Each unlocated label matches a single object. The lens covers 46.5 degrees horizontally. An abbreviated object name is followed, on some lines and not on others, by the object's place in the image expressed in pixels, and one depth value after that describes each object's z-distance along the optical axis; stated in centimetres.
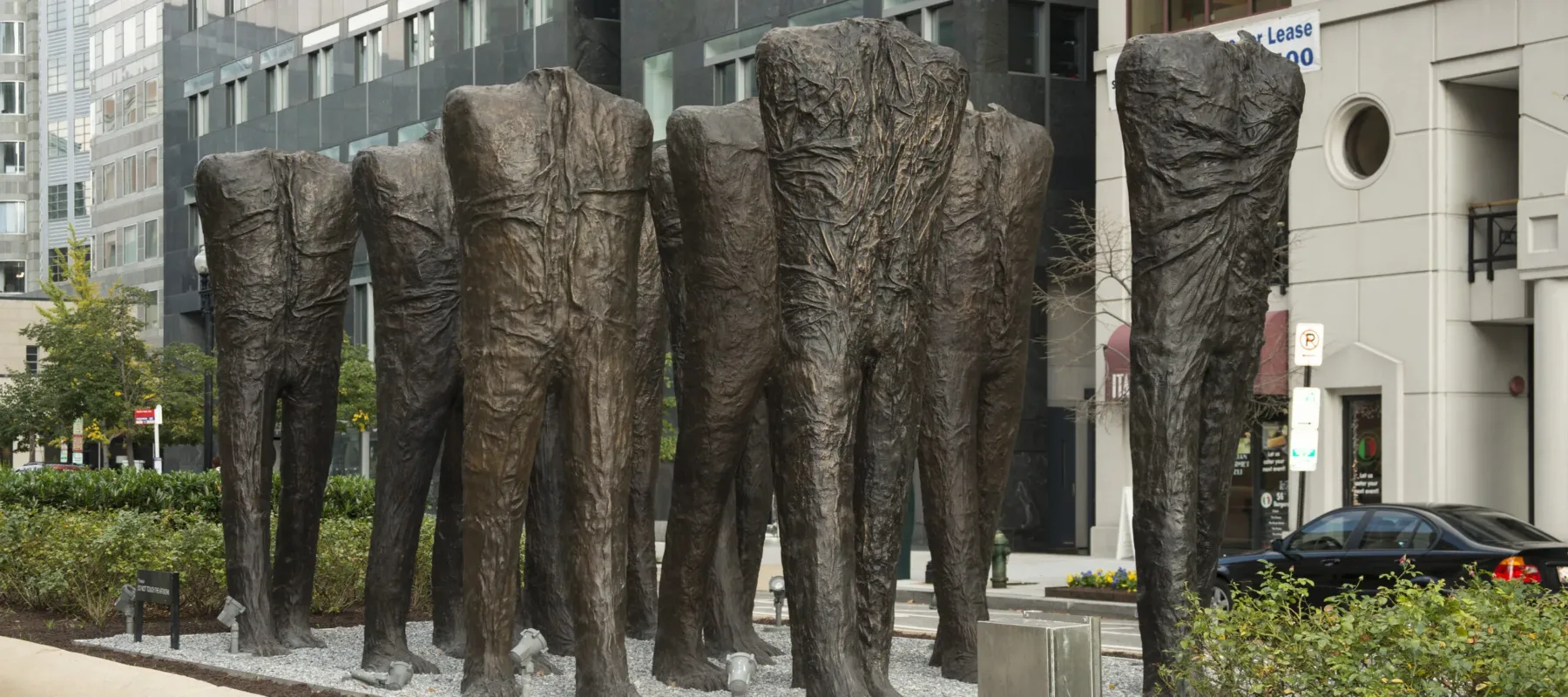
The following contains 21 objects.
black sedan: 1489
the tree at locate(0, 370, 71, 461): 4456
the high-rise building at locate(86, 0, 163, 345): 5616
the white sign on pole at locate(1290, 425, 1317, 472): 1716
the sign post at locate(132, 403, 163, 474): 3228
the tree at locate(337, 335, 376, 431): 3519
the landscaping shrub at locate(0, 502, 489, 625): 1400
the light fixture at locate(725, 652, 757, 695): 877
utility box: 676
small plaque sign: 1173
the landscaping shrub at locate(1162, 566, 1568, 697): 650
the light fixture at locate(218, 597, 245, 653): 1144
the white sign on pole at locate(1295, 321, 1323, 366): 1777
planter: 1895
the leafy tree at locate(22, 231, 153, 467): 4272
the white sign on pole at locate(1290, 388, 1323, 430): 1697
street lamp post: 2274
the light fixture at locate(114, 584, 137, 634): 1235
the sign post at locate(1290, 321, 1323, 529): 1700
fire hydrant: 2098
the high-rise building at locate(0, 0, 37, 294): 8338
